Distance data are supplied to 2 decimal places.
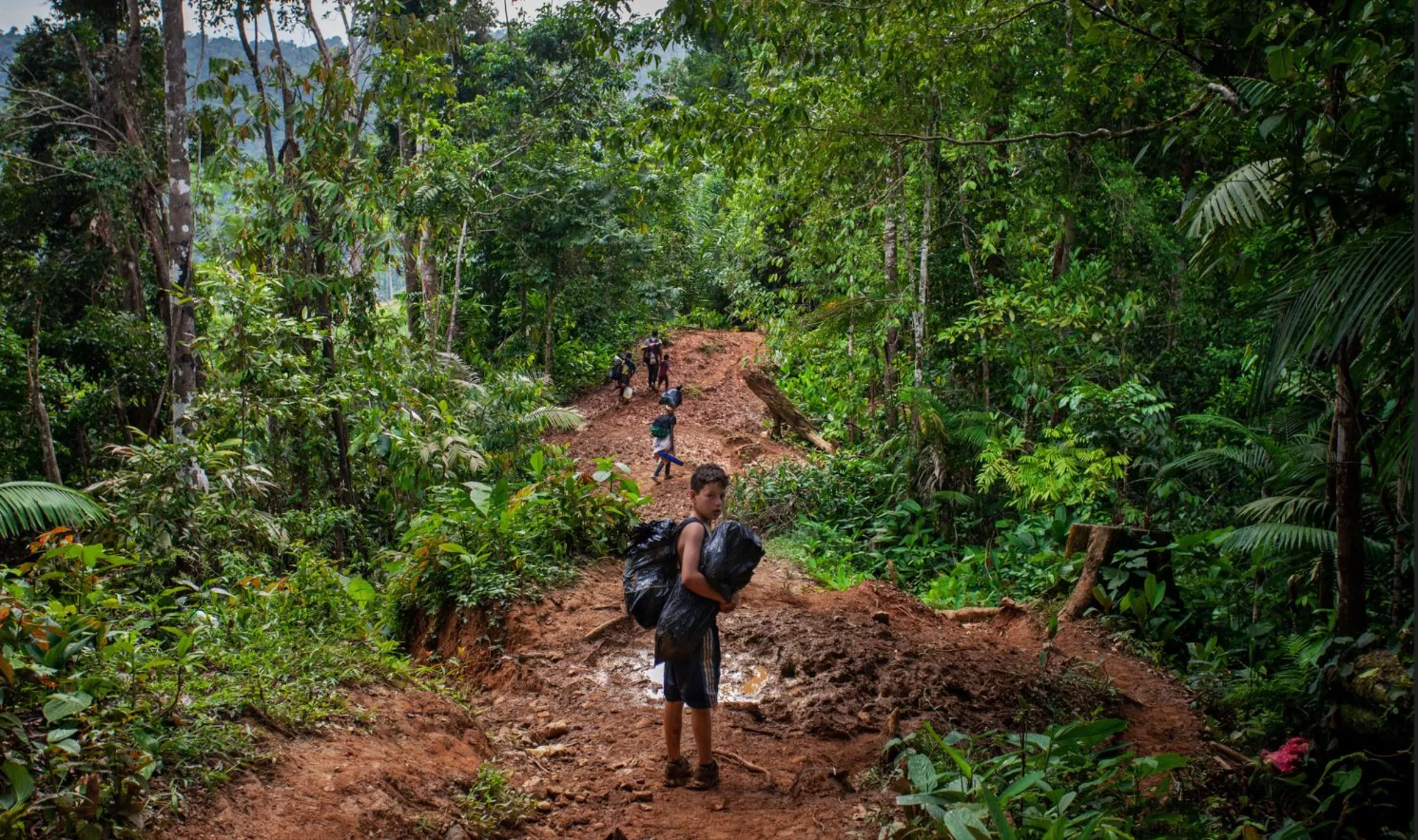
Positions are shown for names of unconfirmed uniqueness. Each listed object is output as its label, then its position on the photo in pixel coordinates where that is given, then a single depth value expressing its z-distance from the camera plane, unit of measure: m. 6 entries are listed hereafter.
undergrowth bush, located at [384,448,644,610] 6.91
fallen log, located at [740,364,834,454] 14.06
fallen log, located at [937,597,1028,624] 7.19
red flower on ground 3.95
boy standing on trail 4.19
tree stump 6.52
